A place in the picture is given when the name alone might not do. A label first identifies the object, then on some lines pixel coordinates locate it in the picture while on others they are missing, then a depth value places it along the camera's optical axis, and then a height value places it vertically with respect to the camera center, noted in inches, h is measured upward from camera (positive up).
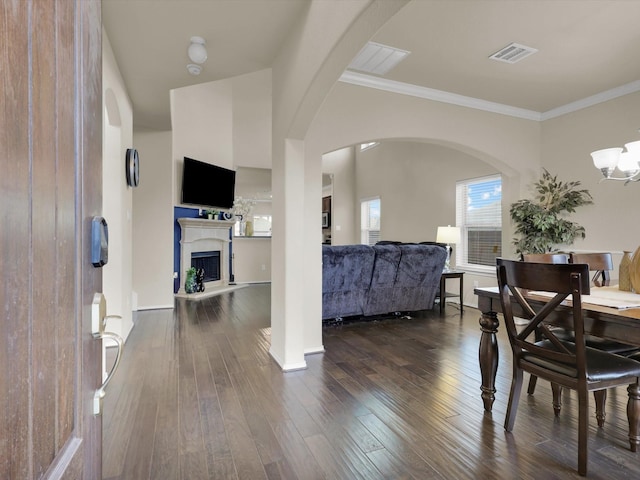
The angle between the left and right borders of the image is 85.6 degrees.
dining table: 64.2 -16.8
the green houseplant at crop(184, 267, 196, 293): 241.9 -30.8
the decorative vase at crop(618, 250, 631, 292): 87.7 -9.6
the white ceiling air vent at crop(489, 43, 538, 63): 122.8 +67.5
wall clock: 141.6 +29.8
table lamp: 204.1 +1.3
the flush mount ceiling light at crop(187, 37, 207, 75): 104.2 +57.0
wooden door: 15.4 +0.0
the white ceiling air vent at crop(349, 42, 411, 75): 123.5 +67.2
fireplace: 243.4 -5.6
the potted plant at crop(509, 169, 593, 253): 165.2 +9.1
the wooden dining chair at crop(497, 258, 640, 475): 64.9 -24.9
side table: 198.2 -24.4
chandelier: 100.8 +23.2
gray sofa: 167.3 -21.0
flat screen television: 237.6 +39.3
